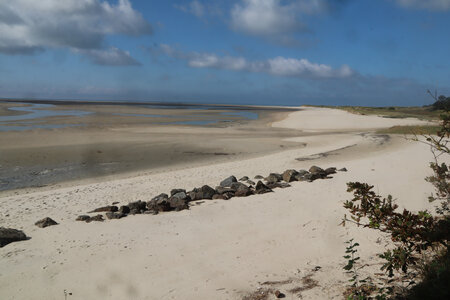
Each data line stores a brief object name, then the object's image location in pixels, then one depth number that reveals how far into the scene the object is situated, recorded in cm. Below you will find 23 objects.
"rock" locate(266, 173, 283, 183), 1137
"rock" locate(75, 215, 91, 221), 825
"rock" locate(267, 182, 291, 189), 1046
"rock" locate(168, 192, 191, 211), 873
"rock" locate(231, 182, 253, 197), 970
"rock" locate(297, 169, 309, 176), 1188
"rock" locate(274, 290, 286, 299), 421
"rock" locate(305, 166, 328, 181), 1129
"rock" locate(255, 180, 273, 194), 988
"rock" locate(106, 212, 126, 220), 828
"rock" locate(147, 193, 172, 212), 872
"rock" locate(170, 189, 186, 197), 1026
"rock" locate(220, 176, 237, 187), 1129
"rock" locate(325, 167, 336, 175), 1213
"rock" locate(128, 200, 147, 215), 868
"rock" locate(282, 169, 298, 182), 1129
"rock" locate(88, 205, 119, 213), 896
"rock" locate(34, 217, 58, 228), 779
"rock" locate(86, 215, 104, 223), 813
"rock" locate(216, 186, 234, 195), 992
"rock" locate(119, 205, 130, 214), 865
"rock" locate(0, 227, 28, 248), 668
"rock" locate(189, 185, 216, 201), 969
